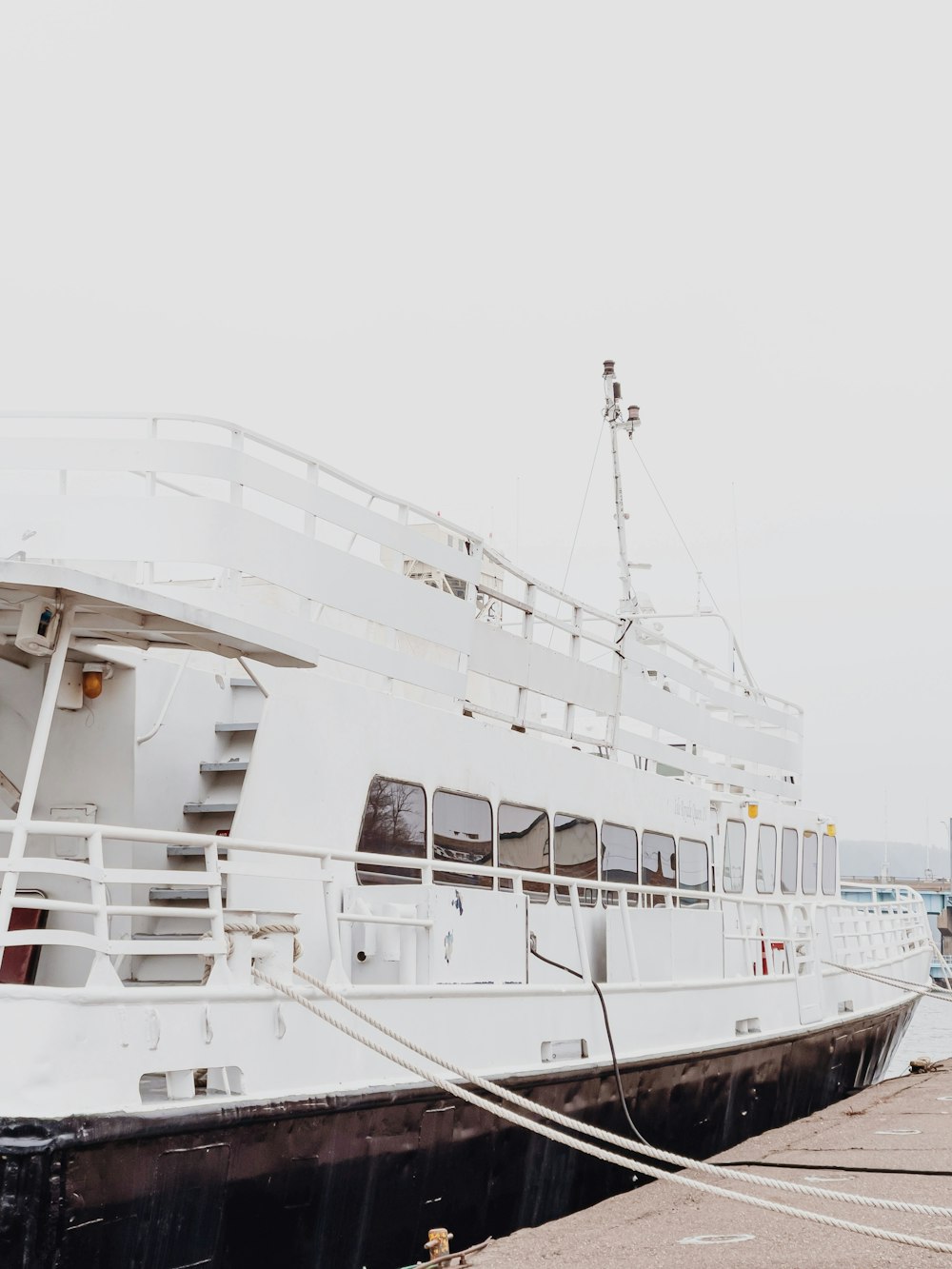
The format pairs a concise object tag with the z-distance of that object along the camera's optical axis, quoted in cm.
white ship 630
